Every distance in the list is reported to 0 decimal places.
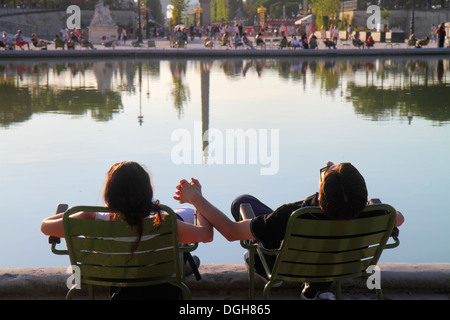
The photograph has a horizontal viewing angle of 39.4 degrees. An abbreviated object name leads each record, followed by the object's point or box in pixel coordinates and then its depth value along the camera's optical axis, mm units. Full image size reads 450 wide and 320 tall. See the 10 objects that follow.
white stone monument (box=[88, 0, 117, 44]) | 43750
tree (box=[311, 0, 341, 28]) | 65812
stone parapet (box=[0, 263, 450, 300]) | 3557
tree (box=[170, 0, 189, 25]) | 67375
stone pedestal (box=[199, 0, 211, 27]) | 59812
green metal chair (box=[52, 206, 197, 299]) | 2586
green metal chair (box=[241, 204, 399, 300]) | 2633
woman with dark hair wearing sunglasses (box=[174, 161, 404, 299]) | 2568
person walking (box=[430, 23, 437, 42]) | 43906
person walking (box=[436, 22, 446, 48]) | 32906
